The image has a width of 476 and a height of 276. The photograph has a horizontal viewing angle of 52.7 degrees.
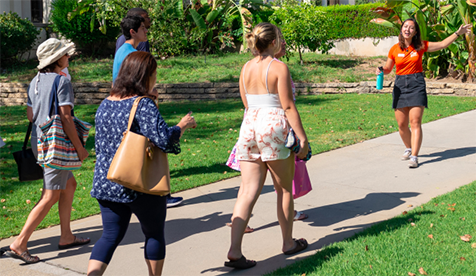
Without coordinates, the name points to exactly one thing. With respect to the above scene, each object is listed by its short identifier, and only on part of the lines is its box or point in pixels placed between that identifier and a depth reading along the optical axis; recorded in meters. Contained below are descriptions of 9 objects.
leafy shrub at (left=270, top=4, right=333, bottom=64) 16.92
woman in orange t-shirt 6.80
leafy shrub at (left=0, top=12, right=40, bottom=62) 17.17
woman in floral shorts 3.72
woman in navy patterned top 3.04
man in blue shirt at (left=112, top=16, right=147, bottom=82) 5.01
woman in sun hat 4.07
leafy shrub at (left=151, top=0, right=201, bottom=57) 17.33
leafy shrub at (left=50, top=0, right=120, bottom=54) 18.41
